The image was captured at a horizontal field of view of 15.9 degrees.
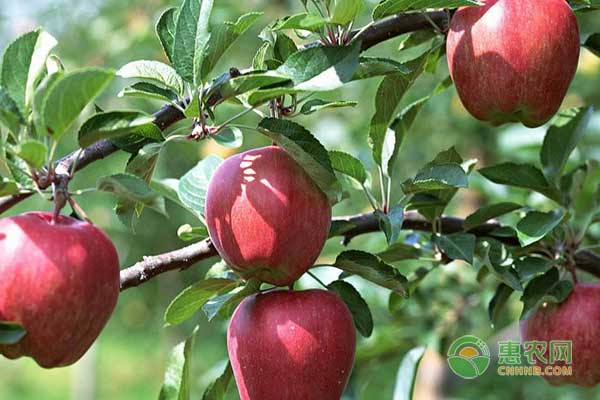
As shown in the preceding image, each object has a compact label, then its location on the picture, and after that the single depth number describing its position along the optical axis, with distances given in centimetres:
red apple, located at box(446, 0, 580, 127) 123
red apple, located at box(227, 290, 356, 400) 120
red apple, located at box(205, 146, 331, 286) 117
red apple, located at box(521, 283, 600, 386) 132
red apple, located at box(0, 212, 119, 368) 109
